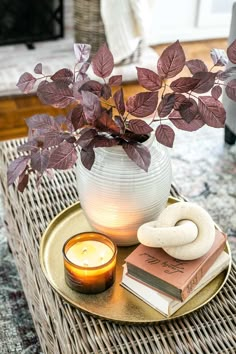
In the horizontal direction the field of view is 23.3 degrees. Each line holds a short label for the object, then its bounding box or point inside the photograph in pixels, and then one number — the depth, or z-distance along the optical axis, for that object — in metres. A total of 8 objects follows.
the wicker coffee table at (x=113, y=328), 0.95
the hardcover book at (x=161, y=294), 0.99
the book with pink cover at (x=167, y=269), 0.98
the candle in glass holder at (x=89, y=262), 1.02
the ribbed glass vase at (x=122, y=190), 1.05
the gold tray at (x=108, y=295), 0.99
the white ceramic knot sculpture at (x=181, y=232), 1.00
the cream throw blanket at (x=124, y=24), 2.52
